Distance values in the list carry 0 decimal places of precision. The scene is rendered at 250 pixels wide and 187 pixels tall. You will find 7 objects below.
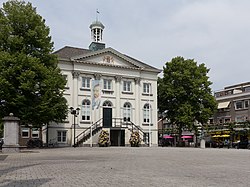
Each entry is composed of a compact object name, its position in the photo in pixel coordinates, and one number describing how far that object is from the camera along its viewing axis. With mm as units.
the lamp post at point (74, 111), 25890
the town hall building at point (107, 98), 29705
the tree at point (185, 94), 35195
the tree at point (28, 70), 20755
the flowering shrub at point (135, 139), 28518
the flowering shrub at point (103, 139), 27151
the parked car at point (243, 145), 30180
